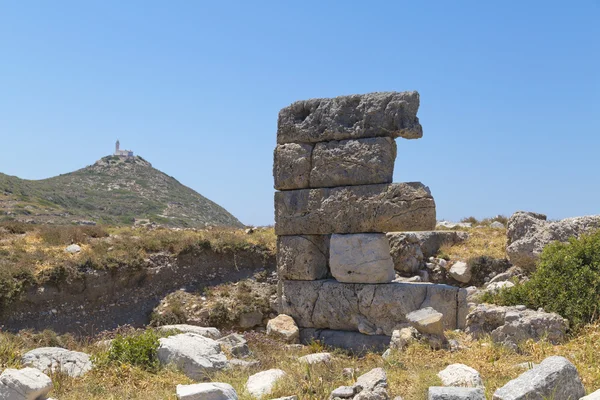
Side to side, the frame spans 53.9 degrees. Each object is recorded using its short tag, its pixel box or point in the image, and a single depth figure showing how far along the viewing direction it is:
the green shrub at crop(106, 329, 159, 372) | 6.85
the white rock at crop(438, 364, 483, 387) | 5.49
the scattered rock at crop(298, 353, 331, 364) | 7.04
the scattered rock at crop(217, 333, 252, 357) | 8.32
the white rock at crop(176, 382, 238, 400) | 5.38
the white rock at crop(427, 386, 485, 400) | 4.73
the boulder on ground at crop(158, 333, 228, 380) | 6.89
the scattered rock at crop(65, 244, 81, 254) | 14.18
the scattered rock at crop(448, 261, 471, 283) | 13.49
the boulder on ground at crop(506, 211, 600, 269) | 11.47
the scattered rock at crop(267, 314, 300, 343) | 10.00
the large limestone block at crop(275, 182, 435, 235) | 9.29
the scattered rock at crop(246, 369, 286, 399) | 5.94
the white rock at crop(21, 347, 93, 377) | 6.80
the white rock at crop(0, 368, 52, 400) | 5.52
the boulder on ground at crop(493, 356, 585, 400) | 4.63
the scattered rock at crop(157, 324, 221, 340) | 9.51
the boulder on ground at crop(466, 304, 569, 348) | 7.04
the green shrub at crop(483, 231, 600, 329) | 7.22
